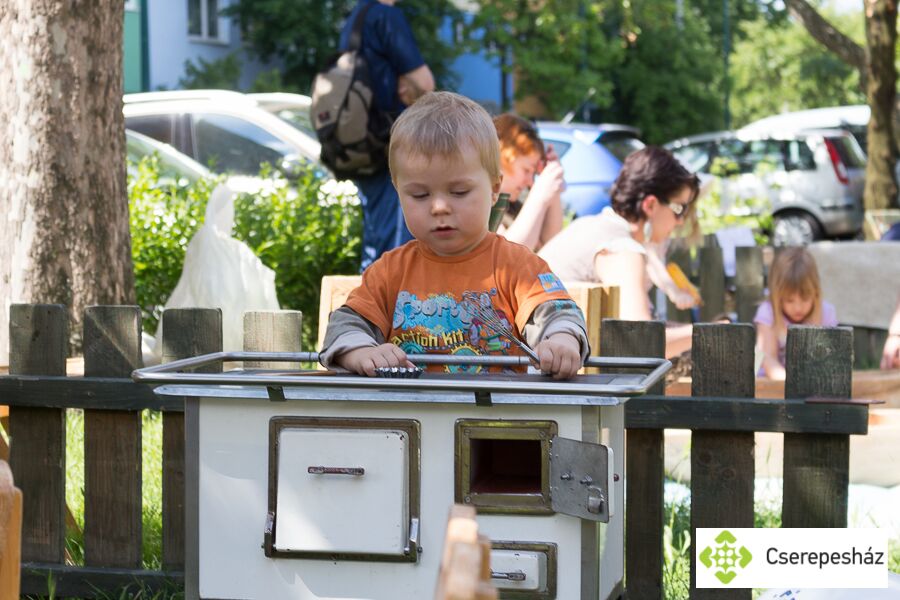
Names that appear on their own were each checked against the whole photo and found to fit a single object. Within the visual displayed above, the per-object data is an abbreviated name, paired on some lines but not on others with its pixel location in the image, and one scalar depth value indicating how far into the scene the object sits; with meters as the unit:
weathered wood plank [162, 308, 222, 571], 3.62
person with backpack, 6.39
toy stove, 2.38
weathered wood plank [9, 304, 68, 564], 3.73
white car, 9.31
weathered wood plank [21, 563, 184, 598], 3.70
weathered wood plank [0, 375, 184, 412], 3.64
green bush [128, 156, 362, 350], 7.26
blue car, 11.41
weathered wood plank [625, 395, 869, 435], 3.28
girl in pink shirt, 5.83
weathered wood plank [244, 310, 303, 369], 3.67
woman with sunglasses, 5.24
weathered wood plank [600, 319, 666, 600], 3.49
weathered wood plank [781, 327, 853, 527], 3.28
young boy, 2.73
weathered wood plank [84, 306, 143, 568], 3.65
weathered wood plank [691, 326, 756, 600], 3.39
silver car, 19.77
